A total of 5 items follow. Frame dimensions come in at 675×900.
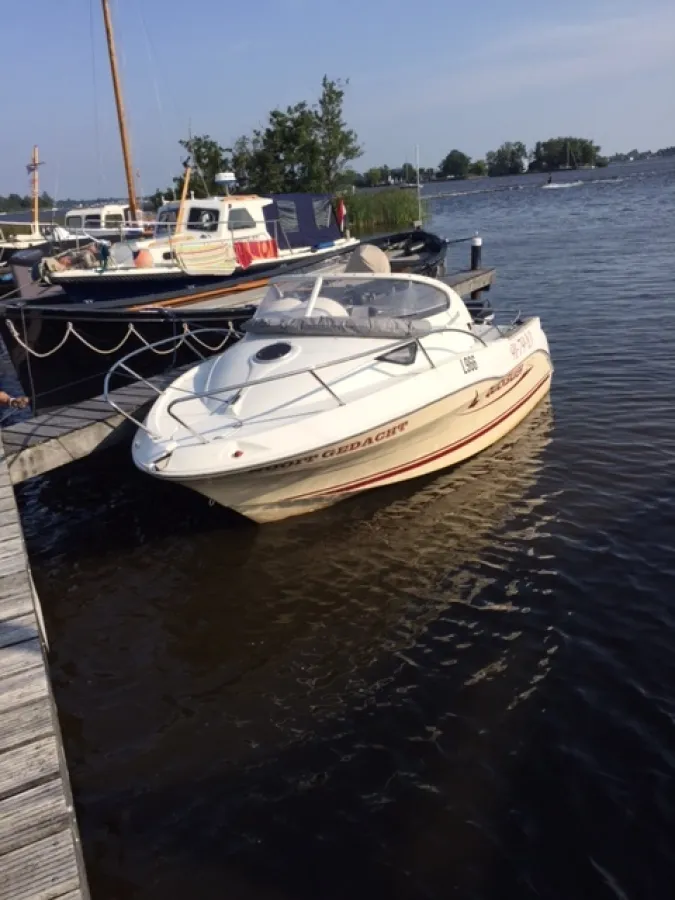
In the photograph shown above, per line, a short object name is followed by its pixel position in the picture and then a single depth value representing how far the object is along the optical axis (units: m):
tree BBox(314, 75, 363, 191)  35.28
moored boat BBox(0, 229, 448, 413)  10.86
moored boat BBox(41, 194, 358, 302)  14.09
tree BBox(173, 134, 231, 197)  34.38
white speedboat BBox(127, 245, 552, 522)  6.58
